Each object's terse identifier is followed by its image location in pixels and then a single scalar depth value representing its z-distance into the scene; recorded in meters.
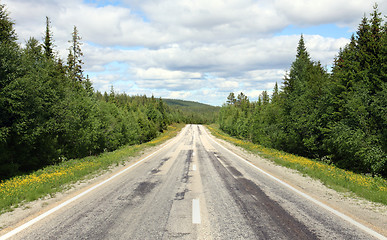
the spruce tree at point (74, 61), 33.06
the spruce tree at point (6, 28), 14.16
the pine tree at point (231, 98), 134.29
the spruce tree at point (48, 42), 24.69
